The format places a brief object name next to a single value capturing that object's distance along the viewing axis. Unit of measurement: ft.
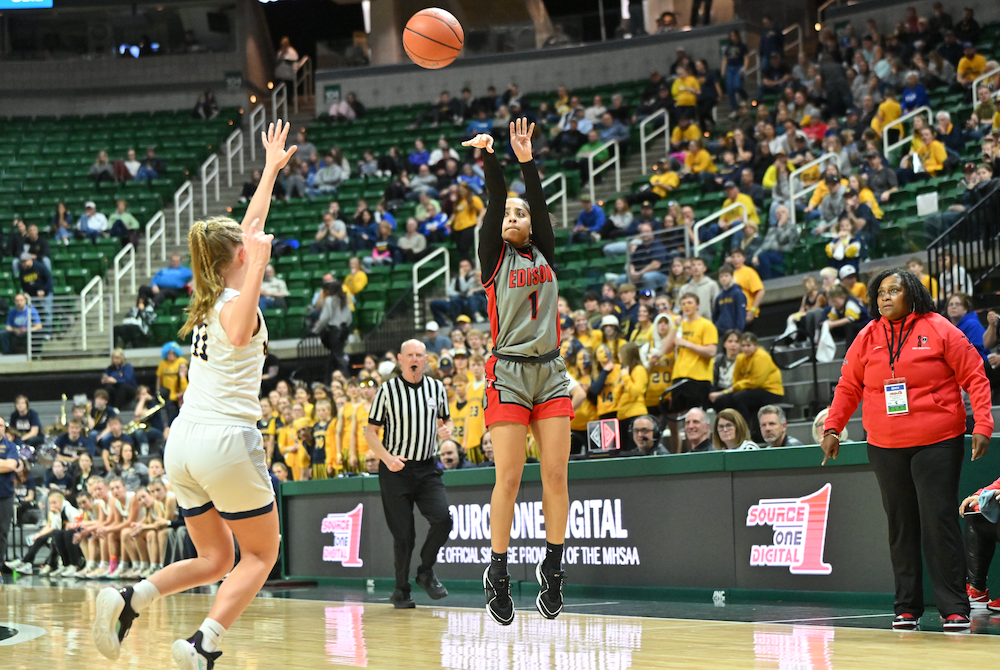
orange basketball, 26.89
